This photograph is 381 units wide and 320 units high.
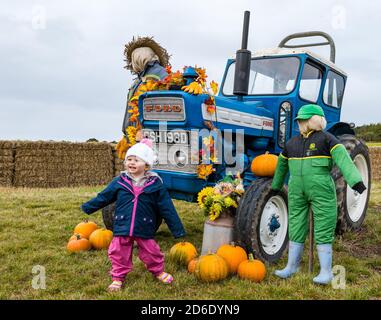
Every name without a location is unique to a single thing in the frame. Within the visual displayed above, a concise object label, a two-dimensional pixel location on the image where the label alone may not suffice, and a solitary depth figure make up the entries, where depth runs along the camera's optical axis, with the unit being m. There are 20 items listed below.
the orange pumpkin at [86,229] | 5.46
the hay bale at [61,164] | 13.11
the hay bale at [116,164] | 15.25
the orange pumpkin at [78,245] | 5.09
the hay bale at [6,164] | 12.77
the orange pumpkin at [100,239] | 5.15
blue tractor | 4.55
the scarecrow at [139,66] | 5.24
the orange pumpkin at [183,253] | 4.50
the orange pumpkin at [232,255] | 4.20
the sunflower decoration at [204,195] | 4.57
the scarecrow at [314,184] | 4.02
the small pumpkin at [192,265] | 4.25
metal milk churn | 4.55
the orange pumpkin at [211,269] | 3.97
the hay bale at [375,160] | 19.73
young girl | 3.87
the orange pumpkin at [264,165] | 4.79
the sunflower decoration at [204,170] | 4.63
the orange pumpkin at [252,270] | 4.03
